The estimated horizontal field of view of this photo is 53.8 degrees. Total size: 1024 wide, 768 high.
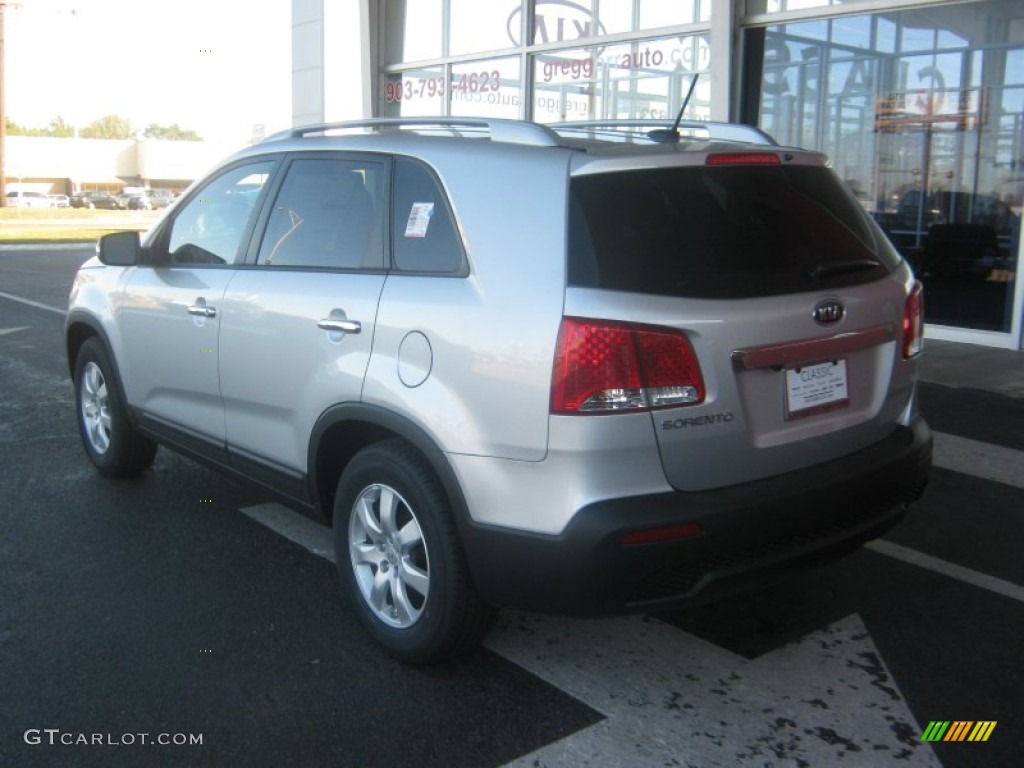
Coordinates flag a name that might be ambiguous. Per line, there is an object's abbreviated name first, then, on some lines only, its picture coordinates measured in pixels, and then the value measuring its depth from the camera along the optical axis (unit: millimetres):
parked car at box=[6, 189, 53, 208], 61103
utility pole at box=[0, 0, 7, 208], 42869
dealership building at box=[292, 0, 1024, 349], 9844
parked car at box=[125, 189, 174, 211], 65000
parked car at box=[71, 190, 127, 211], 66500
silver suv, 2891
